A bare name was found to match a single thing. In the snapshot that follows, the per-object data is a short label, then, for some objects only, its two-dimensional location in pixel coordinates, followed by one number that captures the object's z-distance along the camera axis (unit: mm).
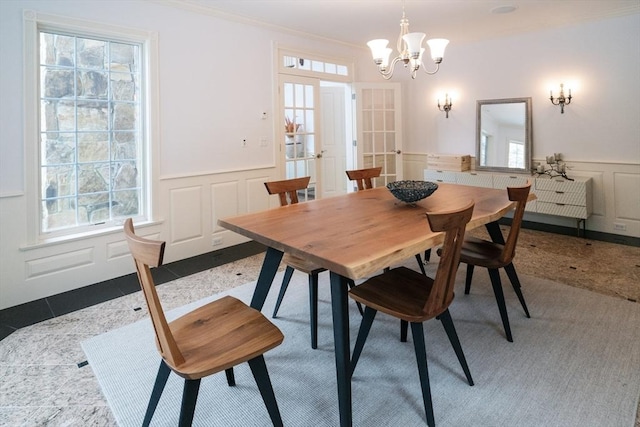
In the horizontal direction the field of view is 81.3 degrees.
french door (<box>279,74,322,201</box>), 4629
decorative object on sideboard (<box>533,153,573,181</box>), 4484
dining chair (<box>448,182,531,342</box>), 2205
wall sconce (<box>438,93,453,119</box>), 5548
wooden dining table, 1476
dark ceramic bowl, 2346
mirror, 4828
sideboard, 4172
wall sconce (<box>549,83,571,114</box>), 4449
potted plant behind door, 4699
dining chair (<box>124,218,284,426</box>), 1227
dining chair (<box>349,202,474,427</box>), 1549
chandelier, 2539
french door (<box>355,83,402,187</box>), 5527
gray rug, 1637
